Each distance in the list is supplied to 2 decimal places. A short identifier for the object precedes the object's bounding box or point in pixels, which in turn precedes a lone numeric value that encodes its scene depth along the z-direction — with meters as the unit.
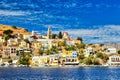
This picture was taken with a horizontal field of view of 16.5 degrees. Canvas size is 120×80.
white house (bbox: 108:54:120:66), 172.88
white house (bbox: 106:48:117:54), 190.75
